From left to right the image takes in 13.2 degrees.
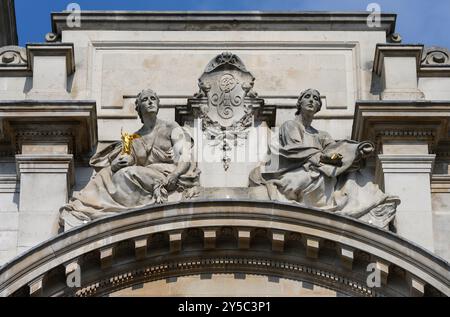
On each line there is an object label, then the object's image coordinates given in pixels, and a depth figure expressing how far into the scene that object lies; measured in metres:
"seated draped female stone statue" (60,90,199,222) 29.42
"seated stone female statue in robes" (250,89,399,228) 29.41
